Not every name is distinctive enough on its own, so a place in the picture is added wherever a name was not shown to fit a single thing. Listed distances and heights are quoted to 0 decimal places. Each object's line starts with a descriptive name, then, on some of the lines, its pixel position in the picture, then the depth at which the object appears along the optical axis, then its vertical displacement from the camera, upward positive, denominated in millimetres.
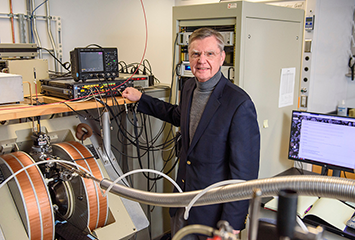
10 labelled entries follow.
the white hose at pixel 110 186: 838 -318
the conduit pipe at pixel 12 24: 2937 +338
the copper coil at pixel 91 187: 1523 -578
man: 1512 -334
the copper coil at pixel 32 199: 1326 -565
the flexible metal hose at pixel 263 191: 532 -226
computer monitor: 1911 -469
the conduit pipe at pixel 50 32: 3176 +284
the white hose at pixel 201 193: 700 -281
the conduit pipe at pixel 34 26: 3035 +327
